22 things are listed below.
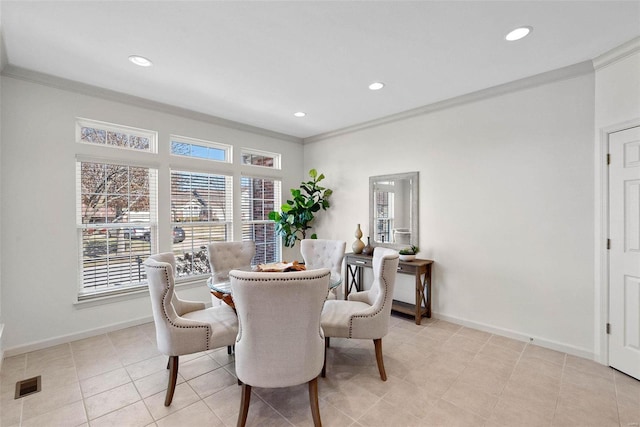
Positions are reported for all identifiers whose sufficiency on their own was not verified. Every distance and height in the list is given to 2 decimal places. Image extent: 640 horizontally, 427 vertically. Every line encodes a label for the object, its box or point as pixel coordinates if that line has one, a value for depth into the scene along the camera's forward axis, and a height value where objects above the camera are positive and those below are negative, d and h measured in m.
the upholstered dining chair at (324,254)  3.48 -0.55
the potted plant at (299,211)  4.86 +0.00
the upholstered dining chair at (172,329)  1.97 -0.87
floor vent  2.18 -1.39
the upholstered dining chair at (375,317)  2.34 -0.90
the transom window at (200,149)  3.94 +0.92
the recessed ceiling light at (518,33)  2.19 +1.39
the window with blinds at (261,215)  4.74 -0.06
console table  3.55 -0.88
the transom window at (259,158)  4.69 +0.92
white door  2.36 -0.37
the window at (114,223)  3.22 -0.14
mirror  3.98 +0.00
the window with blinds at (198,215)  3.93 -0.06
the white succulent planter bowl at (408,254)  3.74 -0.58
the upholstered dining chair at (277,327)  1.57 -0.68
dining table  2.36 -0.67
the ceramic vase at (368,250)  4.30 -0.61
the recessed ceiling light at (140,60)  2.58 +1.41
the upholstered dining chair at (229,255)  3.34 -0.54
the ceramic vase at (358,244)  4.30 -0.52
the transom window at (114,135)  3.24 +0.93
